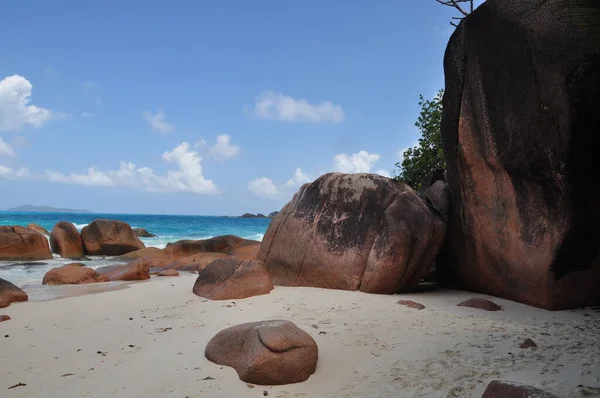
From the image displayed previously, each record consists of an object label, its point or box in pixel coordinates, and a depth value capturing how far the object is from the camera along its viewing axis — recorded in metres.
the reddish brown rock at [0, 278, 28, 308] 8.21
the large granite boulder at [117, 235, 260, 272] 16.50
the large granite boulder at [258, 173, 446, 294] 7.93
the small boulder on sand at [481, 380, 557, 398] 3.20
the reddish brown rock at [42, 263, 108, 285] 11.41
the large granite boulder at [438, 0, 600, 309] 6.03
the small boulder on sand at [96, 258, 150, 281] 12.05
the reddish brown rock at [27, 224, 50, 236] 27.93
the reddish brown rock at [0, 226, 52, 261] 17.48
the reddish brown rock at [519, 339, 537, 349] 4.78
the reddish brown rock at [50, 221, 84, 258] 19.75
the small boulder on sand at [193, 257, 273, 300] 8.06
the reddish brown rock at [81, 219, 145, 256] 20.56
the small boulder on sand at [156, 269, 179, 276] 13.22
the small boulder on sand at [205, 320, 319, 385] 4.21
